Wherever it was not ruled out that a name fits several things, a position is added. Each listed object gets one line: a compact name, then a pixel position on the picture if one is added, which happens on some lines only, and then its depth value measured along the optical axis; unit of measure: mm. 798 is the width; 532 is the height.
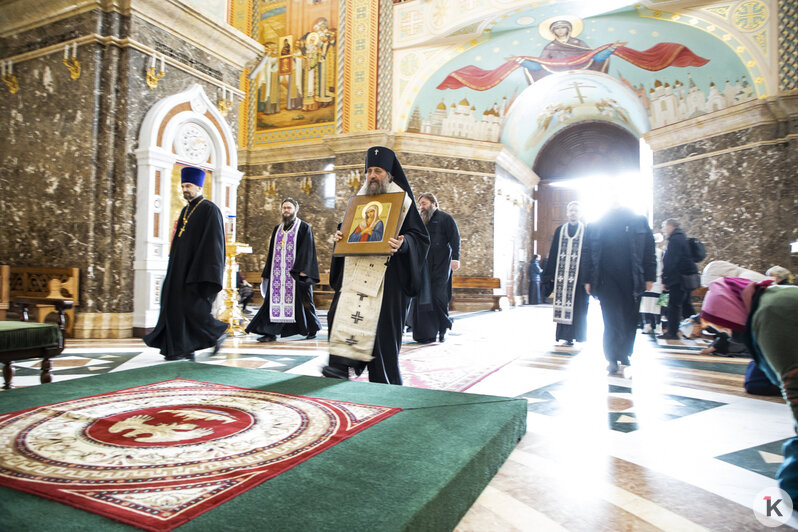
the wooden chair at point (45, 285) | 6027
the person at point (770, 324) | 1817
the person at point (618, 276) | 4480
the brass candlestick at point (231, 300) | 7113
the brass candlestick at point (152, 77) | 6484
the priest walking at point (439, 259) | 6492
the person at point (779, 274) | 5008
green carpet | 1357
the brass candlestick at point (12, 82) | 6770
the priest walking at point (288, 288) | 6453
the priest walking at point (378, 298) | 3342
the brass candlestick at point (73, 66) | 6273
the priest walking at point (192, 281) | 4770
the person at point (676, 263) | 7039
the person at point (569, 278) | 6305
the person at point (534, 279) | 15906
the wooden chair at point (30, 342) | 3102
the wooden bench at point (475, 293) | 12672
